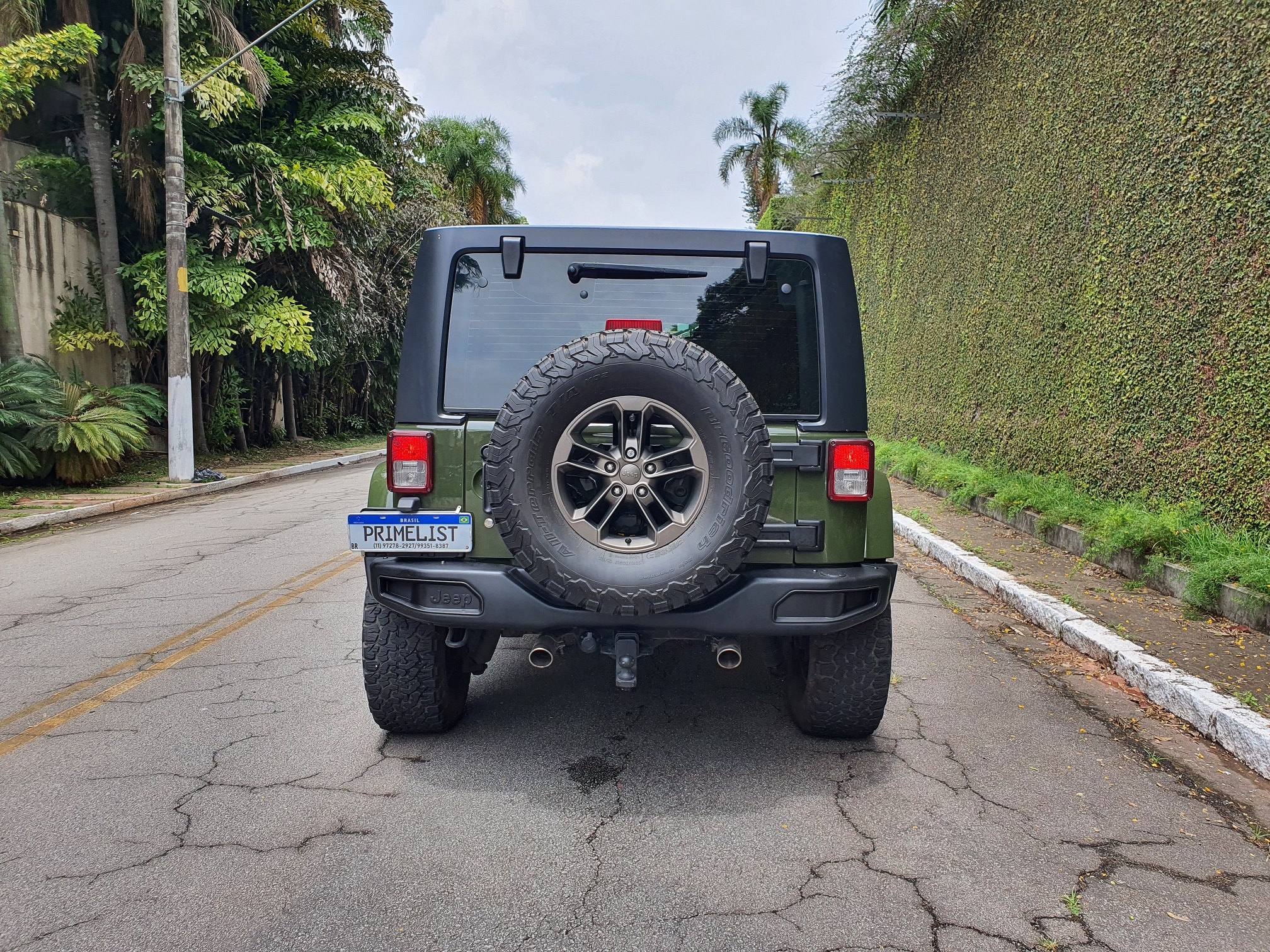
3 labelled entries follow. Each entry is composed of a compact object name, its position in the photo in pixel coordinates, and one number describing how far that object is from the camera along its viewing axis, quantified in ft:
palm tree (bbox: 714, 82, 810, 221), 131.95
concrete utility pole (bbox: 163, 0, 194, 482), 44.60
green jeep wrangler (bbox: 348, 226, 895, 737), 10.11
